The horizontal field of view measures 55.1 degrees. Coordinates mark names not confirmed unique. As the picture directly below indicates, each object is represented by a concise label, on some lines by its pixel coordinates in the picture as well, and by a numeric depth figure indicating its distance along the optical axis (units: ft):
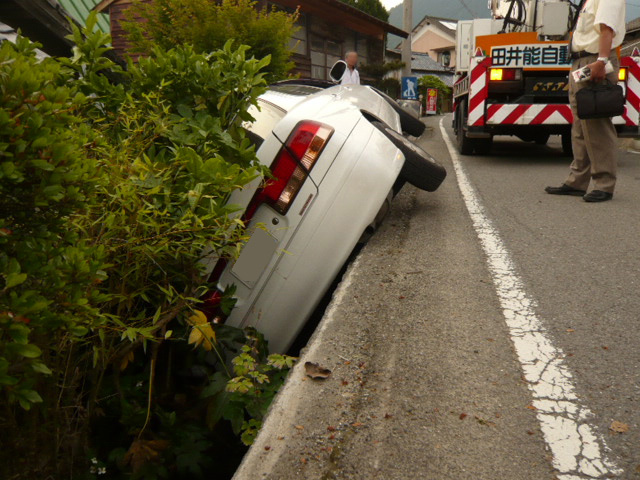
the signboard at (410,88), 68.28
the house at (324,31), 62.39
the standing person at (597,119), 17.07
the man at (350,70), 32.65
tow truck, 27.12
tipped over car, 10.12
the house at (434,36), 209.46
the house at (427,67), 181.37
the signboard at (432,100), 112.27
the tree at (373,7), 97.40
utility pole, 72.49
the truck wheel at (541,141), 38.28
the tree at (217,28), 31.71
